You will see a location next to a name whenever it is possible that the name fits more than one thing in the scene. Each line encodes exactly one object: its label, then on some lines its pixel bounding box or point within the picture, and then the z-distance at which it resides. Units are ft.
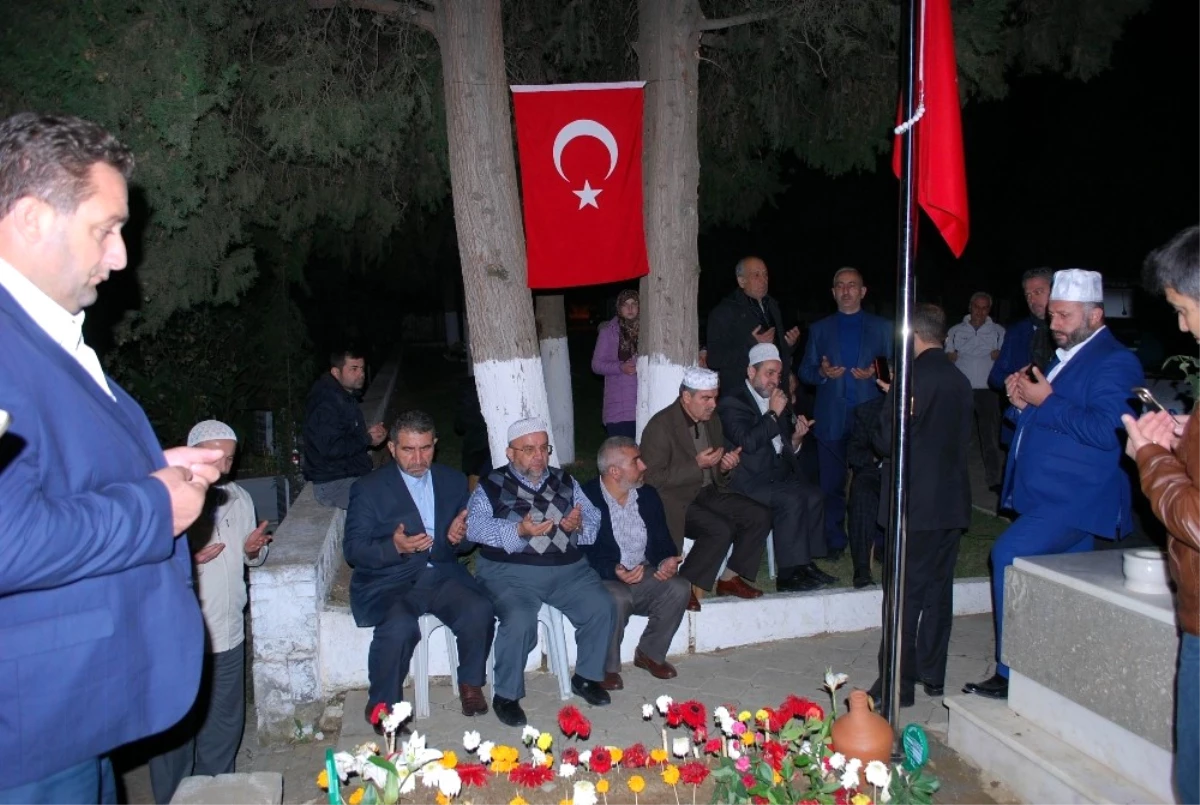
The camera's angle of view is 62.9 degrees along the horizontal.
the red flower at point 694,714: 12.20
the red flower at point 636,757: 11.75
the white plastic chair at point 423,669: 17.25
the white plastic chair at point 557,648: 18.21
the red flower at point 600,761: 11.07
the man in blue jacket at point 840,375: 24.45
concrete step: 12.46
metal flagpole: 12.98
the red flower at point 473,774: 11.69
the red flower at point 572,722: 12.01
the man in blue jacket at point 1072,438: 16.02
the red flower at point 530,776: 11.06
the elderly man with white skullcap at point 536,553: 18.03
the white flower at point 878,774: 10.62
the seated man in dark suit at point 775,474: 21.97
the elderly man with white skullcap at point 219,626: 15.26
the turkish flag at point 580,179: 22.35
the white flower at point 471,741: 11.78
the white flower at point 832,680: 12.27
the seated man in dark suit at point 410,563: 16.65
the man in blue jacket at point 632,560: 19.17
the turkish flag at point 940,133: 13.58
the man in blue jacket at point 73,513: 6.56
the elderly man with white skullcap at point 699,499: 21.06
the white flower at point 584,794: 10.09
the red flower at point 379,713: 12.21
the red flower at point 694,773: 11.41
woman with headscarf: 28.04
